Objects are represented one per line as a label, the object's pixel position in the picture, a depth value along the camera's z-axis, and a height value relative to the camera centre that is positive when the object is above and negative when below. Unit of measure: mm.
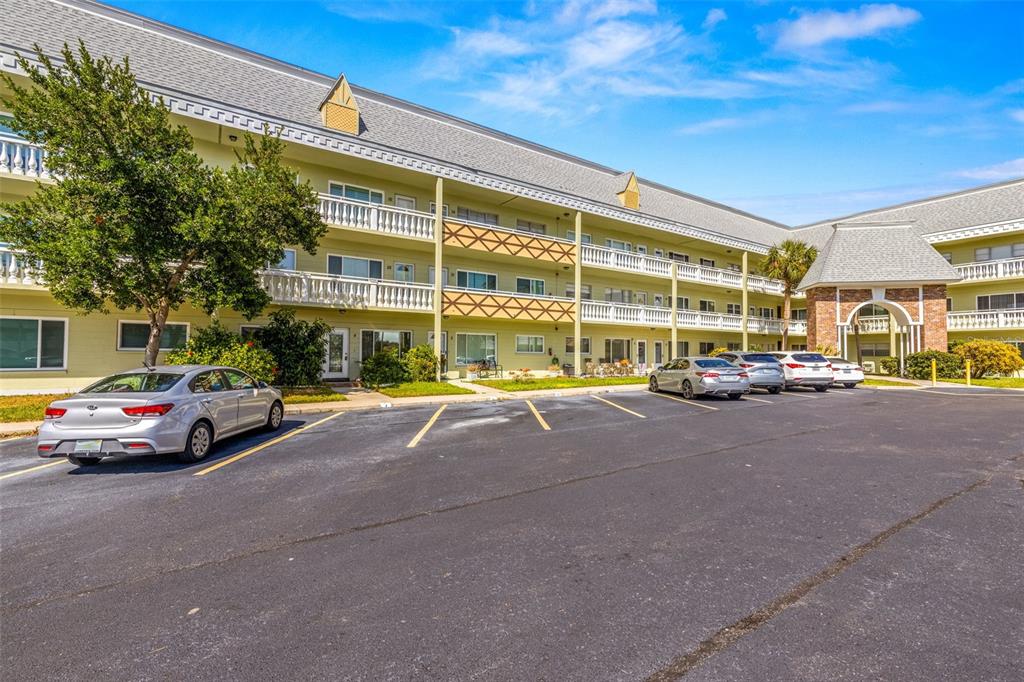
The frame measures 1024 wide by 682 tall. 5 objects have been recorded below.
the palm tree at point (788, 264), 32562 +6147
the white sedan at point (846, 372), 21403 -1034
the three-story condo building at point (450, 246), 16016 +5466
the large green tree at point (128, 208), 11695 +3779
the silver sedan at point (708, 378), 16312 -1045
